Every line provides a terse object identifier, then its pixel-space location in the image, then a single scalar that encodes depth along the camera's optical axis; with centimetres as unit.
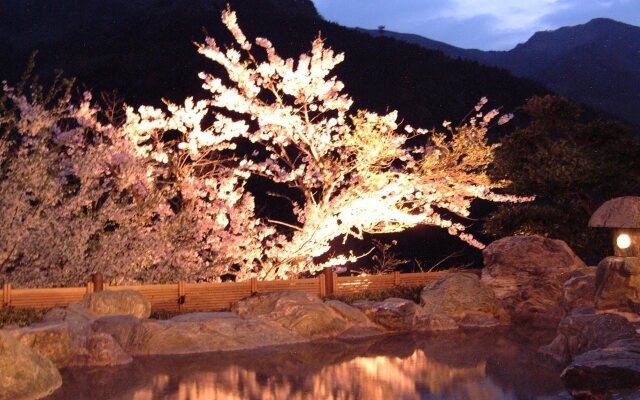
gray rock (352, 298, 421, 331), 1512
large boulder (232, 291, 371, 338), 1395
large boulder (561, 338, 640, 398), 828
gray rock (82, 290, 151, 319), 1295
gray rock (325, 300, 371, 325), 1482
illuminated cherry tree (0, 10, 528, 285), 1508
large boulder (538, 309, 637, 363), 1028
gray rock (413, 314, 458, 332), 1545
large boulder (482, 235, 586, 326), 1689
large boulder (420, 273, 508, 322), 1625
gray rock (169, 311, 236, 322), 1315
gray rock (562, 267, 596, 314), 1484
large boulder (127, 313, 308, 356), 1227
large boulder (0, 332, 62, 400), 849
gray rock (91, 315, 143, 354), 1216
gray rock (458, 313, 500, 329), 1604
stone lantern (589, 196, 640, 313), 1302
